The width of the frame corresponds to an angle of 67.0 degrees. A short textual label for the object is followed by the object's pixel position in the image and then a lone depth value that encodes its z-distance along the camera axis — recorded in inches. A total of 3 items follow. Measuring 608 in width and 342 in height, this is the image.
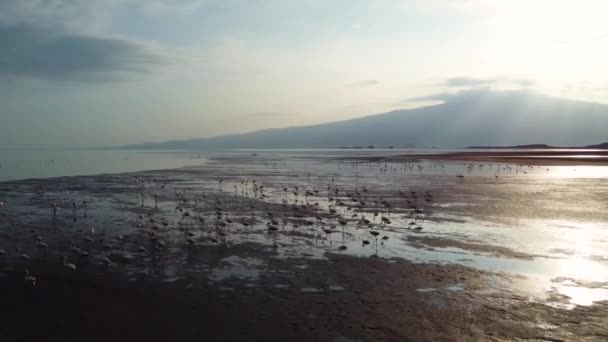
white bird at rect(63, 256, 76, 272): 501.4
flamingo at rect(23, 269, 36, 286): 455.0
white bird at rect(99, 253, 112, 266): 529.0
